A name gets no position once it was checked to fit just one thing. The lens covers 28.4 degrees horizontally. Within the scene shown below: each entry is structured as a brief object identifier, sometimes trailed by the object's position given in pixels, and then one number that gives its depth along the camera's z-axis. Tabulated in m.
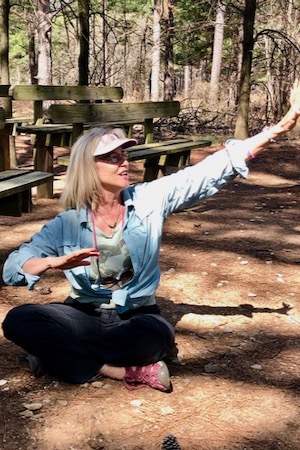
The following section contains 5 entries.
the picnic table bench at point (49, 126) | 6.98
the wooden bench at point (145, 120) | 5.33
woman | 2.77
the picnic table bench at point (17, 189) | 4.19
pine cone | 2.19
